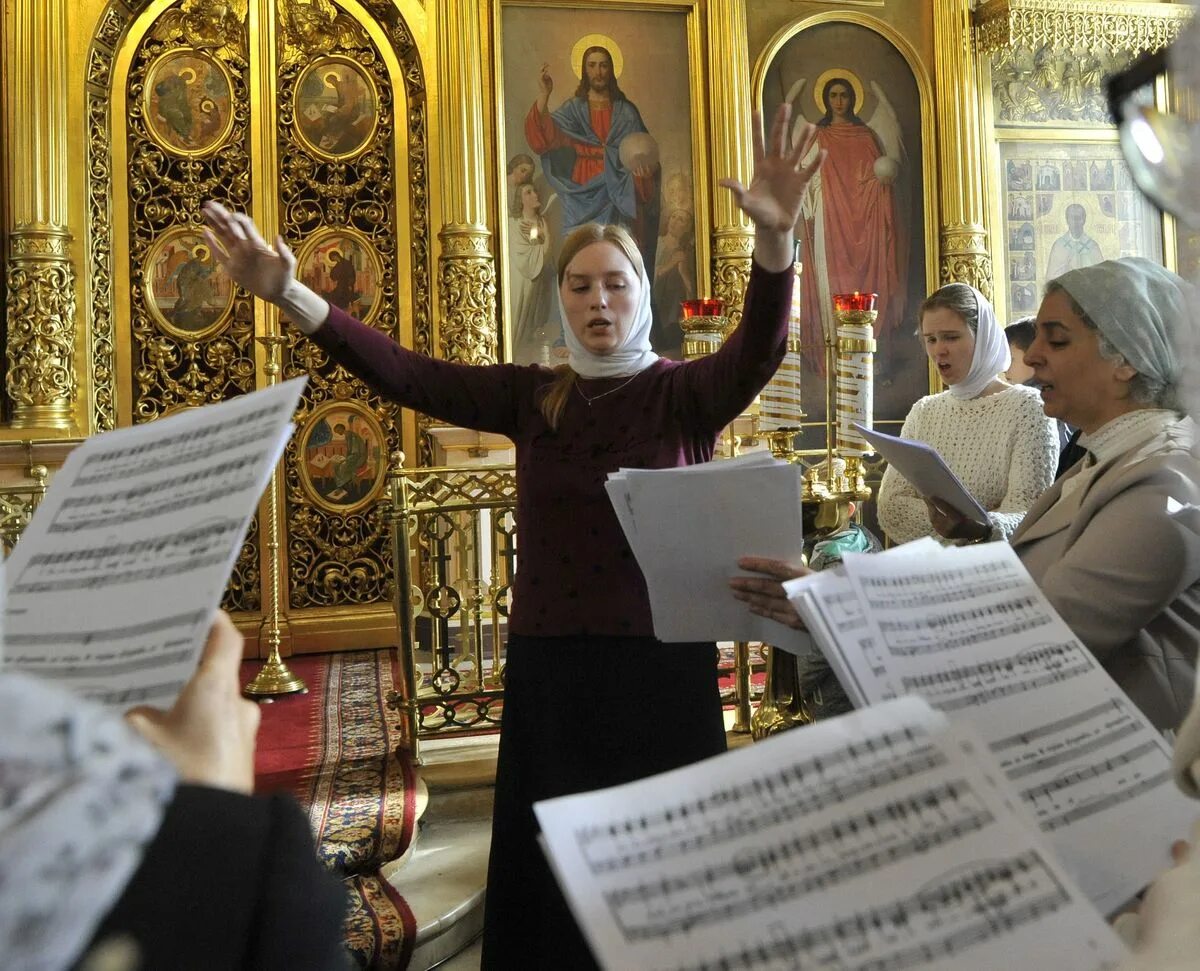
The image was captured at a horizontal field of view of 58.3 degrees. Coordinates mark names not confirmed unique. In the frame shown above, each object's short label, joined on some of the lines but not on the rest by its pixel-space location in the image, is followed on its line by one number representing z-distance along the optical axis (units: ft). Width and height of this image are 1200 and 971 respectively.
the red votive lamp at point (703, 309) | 10.46
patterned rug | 8.67
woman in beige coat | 4.81
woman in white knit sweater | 9.92
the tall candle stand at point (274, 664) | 16.16
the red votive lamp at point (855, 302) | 9.17
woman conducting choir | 6.70
